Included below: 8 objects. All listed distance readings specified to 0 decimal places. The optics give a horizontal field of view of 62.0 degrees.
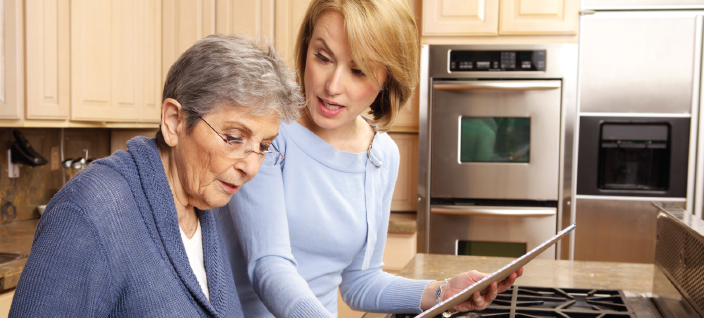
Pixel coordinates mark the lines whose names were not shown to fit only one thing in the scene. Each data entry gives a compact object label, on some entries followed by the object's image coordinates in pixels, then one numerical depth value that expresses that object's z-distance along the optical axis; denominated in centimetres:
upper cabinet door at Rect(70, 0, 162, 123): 249
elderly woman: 72
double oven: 282
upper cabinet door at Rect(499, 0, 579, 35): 279
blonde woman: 101
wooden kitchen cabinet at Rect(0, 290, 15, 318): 183
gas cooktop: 122
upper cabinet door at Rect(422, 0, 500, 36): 288
